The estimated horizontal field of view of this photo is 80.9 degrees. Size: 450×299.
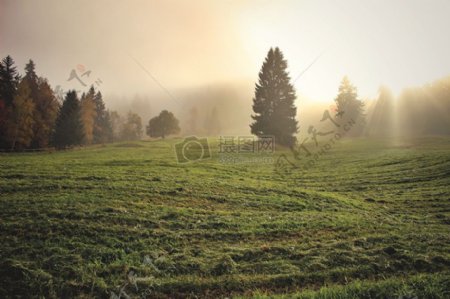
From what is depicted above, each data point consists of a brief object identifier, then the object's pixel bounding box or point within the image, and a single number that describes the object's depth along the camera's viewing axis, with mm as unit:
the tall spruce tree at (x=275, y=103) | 47125
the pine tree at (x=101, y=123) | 87062
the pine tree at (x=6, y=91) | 47719
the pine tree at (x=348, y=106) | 66312
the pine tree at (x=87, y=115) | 66875
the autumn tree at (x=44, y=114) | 55438
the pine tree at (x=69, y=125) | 55438
